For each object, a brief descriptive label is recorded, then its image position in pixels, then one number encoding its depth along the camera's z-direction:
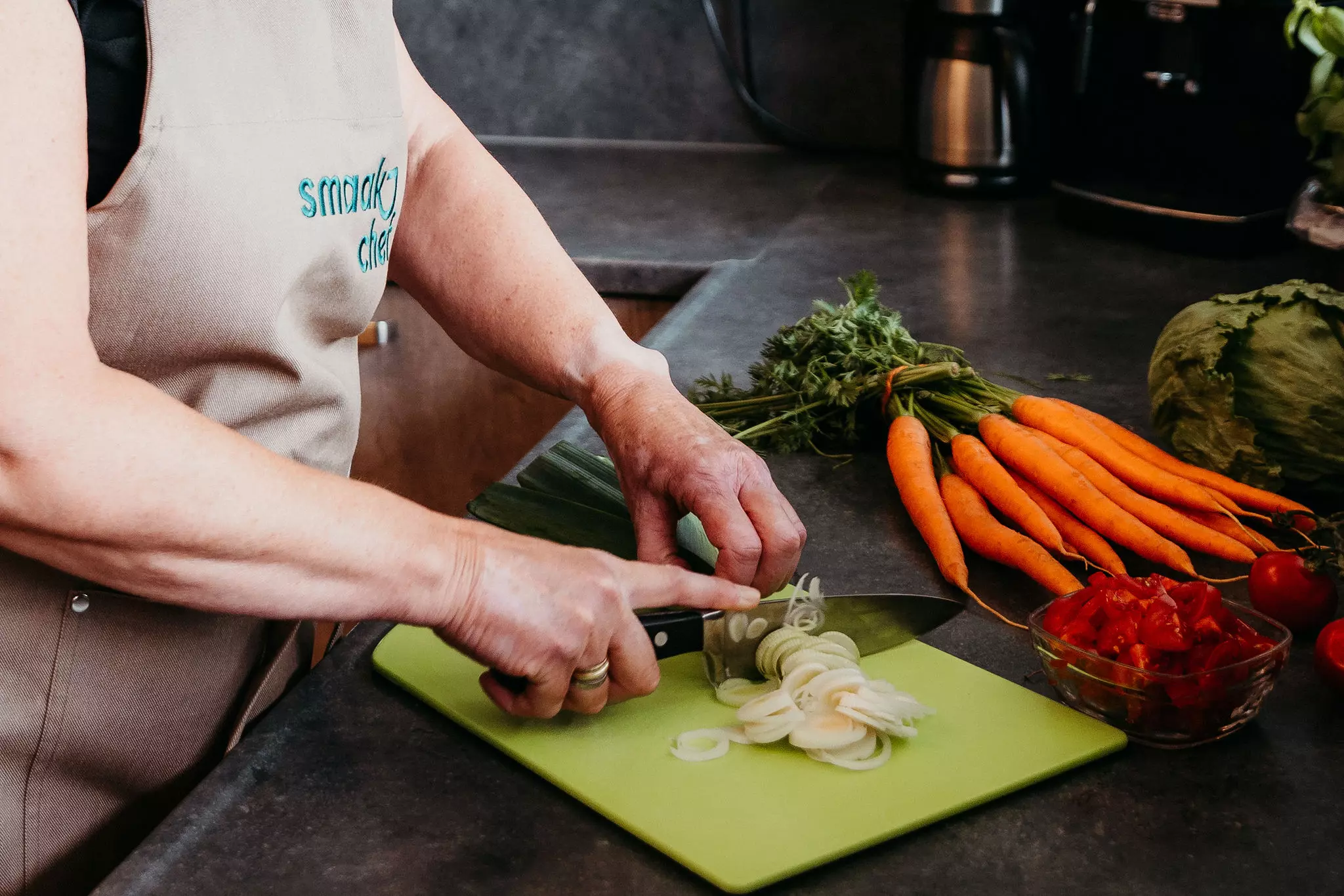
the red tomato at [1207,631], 0.88
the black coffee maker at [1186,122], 1.86
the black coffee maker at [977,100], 2.19
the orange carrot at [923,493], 1.14
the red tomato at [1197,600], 0.90
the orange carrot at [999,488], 1.16
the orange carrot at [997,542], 1.11
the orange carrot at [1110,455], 1.18
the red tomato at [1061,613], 0.93
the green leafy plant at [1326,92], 1.44
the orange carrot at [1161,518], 1.14
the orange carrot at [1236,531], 1.14
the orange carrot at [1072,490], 1.15
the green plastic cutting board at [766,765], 0.79
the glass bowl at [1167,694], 0.85
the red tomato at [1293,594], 1.01
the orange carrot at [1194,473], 1.17
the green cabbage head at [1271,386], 1.19
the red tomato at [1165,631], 0.87
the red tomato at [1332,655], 0.92
